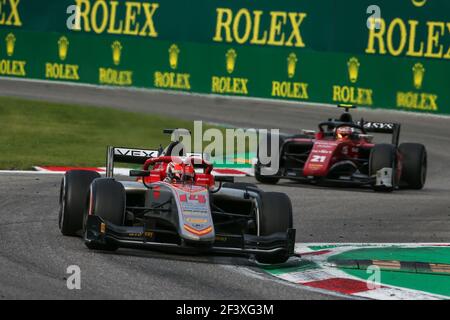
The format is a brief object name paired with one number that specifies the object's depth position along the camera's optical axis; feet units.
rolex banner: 91.30
